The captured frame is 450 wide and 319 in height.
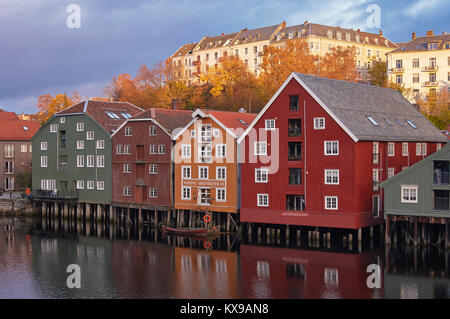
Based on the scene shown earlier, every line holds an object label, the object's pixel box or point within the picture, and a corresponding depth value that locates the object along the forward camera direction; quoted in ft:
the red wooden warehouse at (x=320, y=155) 164.45
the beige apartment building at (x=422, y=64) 297.41
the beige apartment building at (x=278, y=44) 354.54
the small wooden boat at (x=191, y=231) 184.96
